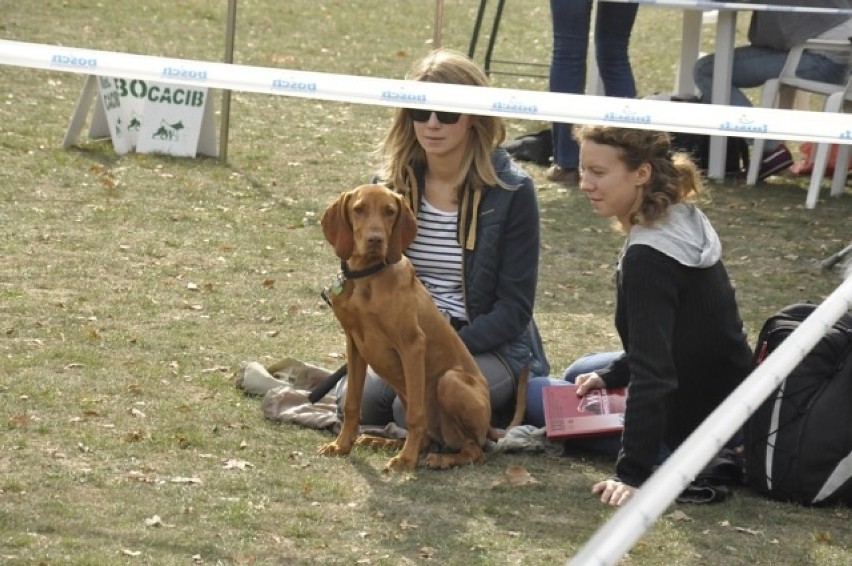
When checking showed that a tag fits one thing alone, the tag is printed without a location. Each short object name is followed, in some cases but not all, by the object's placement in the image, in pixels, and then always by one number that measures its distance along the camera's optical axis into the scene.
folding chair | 19.23
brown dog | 9.90
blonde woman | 10.90
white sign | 20.55
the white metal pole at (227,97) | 20.25
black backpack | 9.36
